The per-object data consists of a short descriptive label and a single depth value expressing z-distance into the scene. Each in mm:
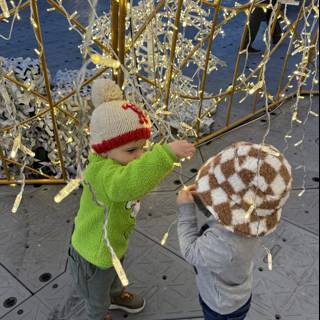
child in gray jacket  860
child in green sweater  921
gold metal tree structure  1329
